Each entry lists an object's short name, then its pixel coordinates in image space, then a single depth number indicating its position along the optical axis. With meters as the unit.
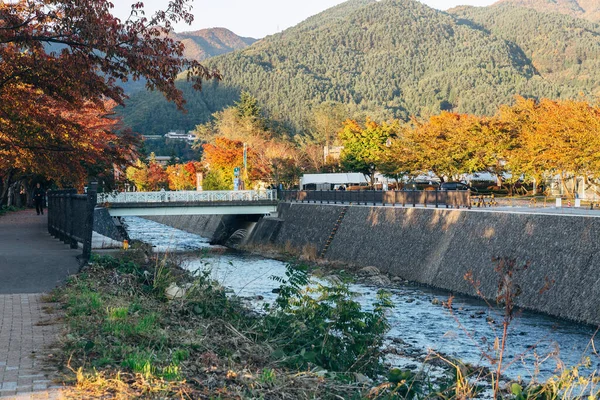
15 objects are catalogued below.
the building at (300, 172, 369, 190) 76.25
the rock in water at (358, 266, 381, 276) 33.53
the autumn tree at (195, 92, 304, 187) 76.88
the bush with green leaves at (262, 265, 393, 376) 9.23
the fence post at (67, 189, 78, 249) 18.77
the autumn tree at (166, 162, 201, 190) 98.54
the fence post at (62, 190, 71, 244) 19.64
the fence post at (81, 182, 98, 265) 14.79
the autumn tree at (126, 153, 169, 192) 109.38
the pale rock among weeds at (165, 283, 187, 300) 11.34
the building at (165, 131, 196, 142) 186.75
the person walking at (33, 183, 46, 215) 45.19
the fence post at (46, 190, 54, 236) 25.75
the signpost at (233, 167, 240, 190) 60.22
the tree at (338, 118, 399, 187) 74.44
